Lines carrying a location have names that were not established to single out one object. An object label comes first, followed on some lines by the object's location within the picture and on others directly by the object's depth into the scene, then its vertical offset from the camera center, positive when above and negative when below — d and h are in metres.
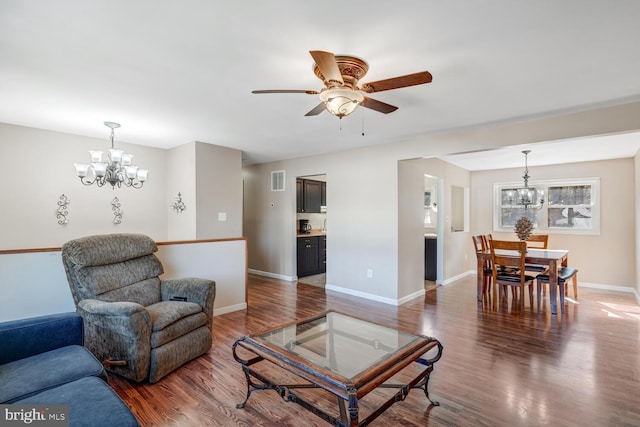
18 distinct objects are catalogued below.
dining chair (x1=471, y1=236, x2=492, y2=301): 4.68 -0.91
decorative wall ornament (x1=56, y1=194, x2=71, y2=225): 4.10 +0.02
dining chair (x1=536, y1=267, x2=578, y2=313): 4.05 -0.88
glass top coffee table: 1.62 -0.89
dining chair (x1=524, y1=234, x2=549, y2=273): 5.44 -0.50
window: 5.64 +0.10
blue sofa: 1.33 -0.82
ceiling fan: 1.85 +0.81
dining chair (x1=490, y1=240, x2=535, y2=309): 4.19 -0.70
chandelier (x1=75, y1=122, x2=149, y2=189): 3.38 +0.50
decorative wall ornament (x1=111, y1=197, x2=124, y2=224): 4.58 +0.04
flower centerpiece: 5.29 -0.26
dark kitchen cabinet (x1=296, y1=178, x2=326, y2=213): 6.17 +0.36
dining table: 4.02 -0.66
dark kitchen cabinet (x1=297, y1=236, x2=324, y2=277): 6.16 -0.88
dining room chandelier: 5.60 +0.32
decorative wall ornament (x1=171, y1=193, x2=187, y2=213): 4.74 +0.12
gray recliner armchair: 2.29 -0.77
